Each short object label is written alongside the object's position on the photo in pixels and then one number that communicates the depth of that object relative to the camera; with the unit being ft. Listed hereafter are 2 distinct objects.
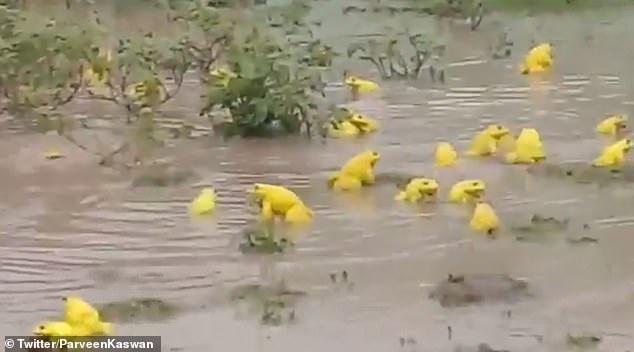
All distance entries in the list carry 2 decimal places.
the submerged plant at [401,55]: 69.67
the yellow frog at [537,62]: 69.31
